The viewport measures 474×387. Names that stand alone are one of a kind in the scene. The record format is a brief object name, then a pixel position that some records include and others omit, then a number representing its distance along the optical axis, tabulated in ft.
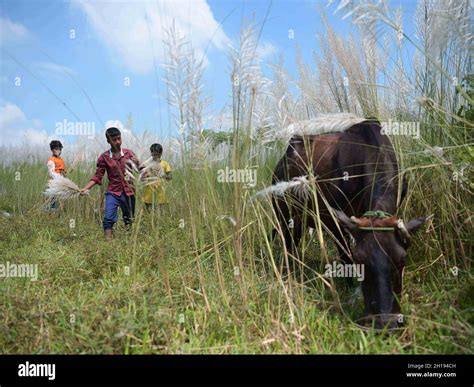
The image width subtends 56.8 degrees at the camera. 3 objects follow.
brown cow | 7.66
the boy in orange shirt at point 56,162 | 22.63
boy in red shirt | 17.57
